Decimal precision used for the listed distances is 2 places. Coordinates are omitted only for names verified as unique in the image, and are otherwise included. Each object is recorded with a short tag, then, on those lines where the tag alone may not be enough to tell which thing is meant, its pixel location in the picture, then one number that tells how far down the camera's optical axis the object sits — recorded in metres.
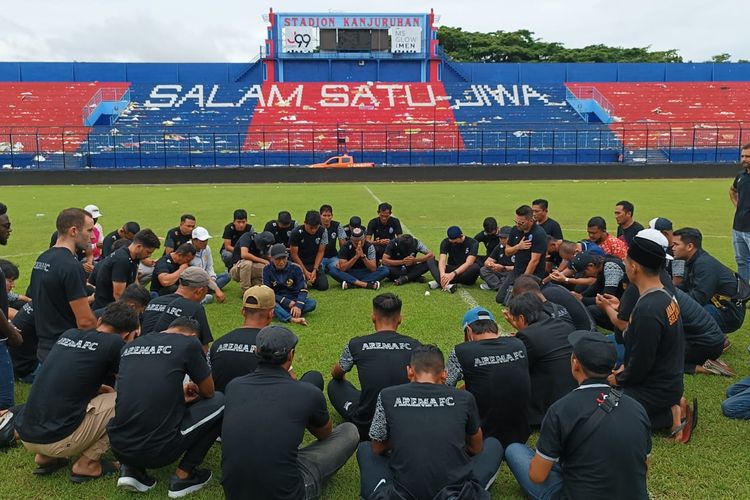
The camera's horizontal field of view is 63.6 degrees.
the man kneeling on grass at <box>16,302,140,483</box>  4.38
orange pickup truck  37.72
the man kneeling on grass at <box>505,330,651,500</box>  3.38
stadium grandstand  42.12
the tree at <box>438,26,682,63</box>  70.44
